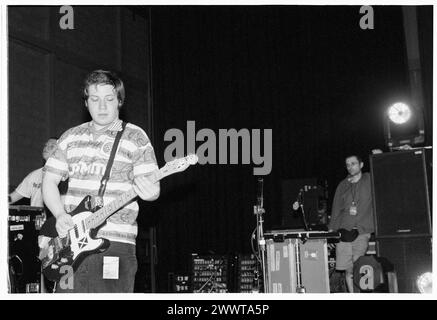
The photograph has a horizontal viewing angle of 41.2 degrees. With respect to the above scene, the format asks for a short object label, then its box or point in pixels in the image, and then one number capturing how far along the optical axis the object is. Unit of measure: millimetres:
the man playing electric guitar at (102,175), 2203
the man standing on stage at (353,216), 5305
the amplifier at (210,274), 5695
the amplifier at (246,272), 5637
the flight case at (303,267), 4664
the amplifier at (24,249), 3854
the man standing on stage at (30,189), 4391
